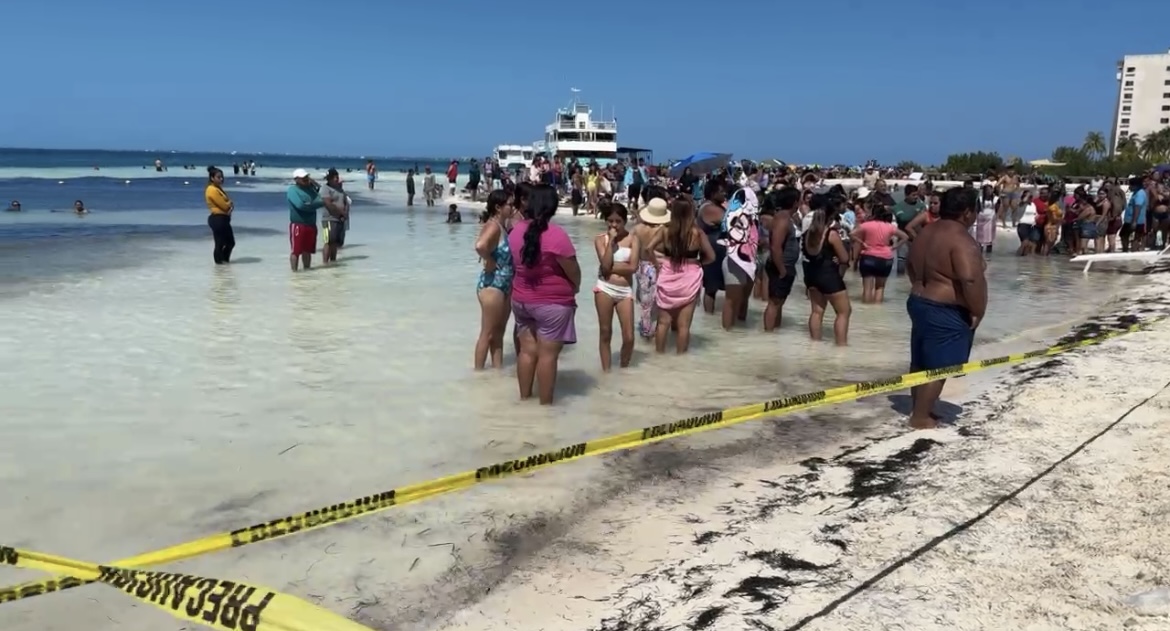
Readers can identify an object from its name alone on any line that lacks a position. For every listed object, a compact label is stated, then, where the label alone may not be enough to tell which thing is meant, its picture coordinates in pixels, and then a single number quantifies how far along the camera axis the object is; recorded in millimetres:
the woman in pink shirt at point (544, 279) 4922
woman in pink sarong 6734
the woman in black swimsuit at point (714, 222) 8125
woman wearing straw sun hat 6938
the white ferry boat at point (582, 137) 47781
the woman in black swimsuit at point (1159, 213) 15914
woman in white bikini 6176
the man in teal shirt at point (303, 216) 11461
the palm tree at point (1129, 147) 66750
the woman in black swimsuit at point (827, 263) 6938
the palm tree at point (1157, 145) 72000
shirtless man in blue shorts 4512
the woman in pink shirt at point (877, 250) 9266
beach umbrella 20594
